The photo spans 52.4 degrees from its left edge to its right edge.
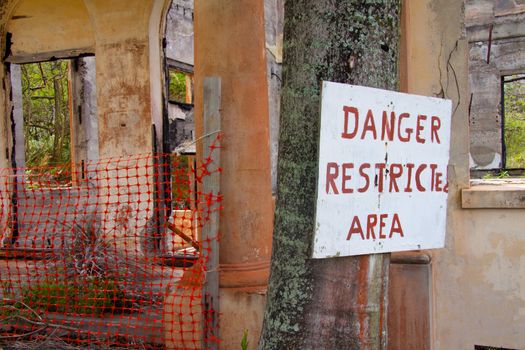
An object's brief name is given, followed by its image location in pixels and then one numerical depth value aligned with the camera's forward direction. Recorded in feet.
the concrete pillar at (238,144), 13.04
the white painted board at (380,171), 6.65
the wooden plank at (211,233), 12.69
